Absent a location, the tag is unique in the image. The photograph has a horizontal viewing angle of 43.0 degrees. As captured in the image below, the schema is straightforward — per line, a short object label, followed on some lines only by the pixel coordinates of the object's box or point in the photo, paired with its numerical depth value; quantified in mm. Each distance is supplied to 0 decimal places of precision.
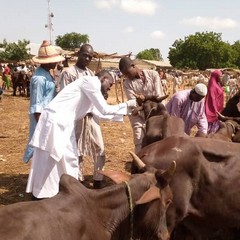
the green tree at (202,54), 49589
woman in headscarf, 5583
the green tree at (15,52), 31868
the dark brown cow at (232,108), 5143
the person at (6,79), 18654
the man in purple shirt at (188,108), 4634
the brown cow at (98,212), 1881
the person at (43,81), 4264
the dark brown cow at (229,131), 4038
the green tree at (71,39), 84114
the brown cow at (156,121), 3936
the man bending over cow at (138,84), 4890
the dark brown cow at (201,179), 3038
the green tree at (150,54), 85003
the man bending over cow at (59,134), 3462
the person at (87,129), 4508
